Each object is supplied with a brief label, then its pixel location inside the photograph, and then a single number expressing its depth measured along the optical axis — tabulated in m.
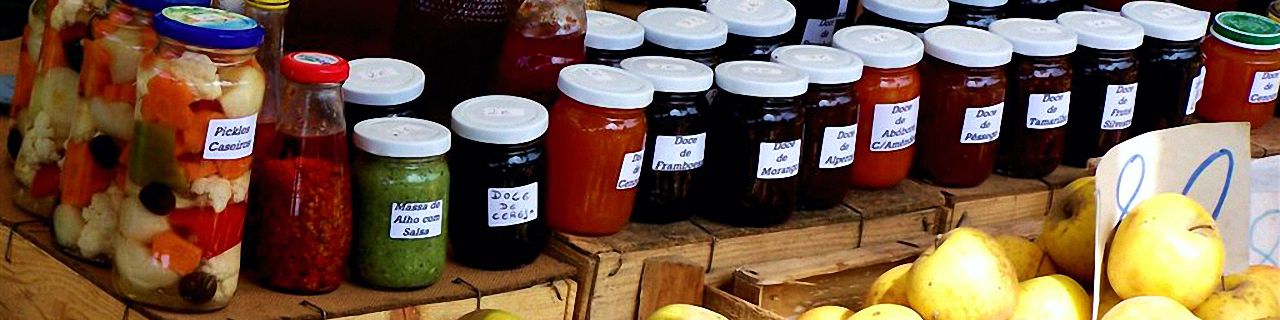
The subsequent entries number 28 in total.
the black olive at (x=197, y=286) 1.58
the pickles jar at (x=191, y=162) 1.50
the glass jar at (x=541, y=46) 1.93
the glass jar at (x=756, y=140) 1.86
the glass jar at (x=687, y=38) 1.98
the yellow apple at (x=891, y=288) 1.75
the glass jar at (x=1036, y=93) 2.12
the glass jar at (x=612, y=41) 1.96
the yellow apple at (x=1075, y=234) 1.84
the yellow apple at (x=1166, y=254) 1.71
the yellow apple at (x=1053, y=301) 1.74
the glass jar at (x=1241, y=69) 2.37
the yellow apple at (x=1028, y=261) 1.88
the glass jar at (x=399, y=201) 1.63
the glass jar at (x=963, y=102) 2.06
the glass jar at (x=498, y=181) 1.71
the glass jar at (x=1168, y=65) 2.25
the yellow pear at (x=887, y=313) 1.61
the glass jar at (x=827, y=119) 1.94
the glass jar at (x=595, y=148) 1.78
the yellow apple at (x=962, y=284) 1.64
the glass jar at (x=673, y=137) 1.85
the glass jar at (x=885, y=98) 2.01
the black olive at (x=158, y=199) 1.54
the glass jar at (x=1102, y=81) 2.17
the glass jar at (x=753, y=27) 2.06
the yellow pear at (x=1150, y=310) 1.63
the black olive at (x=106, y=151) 1.64
